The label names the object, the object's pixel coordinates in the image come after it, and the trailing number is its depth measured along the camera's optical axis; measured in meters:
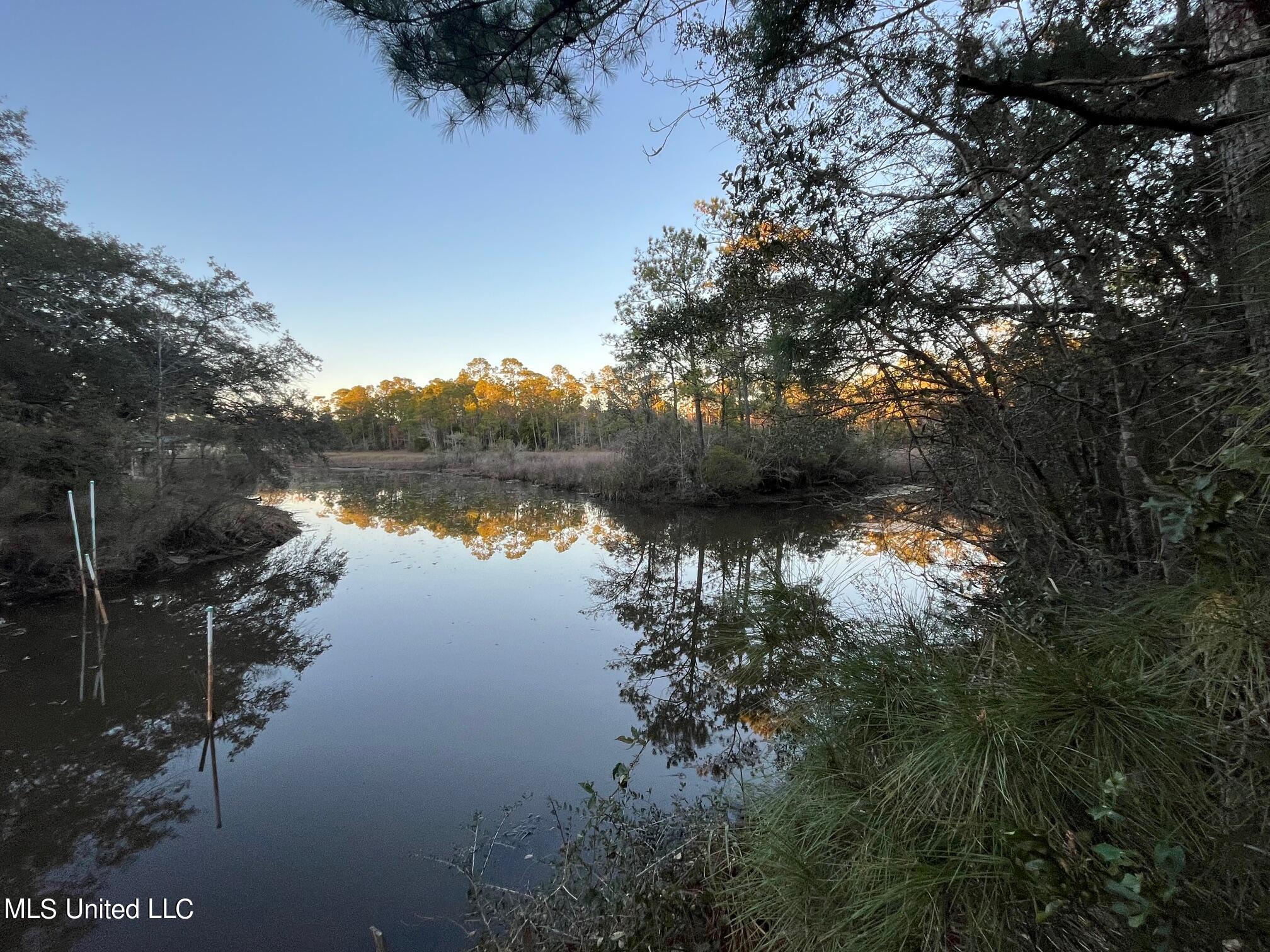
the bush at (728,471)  17.38
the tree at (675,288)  17.78
